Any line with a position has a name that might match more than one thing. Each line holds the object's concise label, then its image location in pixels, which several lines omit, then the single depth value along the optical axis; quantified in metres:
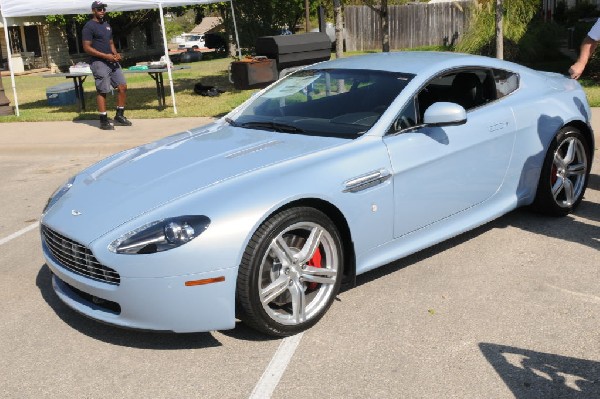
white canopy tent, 12.95
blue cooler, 16.39
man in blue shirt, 11.92
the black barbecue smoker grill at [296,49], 14.84
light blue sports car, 3.71
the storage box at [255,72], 14.34
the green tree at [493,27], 17.00
